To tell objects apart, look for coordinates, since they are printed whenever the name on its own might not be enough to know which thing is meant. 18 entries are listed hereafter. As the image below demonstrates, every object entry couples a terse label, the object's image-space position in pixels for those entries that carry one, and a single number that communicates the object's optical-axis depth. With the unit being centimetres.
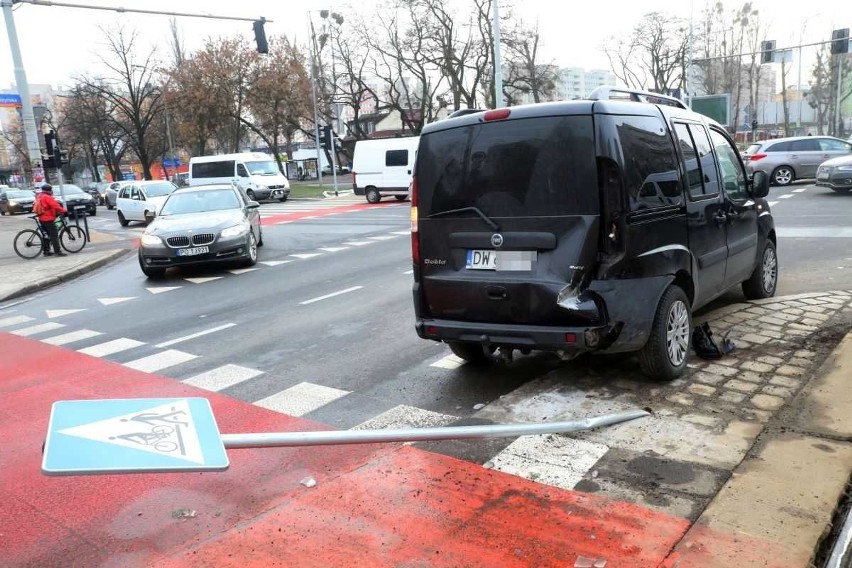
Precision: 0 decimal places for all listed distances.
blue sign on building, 2136
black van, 439
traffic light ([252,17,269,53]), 2002
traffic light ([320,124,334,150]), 3772
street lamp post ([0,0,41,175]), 1884
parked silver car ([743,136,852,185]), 2289
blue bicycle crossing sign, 265
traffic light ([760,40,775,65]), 3328
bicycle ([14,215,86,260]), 1700
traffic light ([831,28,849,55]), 2908
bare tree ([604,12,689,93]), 5991
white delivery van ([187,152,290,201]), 3391
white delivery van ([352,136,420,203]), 2891
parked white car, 2636
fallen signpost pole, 325
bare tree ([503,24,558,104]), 4878
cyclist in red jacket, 1625
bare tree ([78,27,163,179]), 5175
